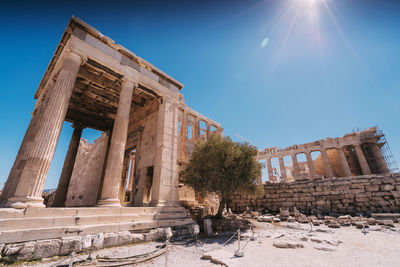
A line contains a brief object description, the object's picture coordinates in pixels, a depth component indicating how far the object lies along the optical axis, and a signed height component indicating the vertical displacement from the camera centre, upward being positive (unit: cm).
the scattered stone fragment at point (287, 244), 568 -148
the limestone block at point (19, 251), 417 -111
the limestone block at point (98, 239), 468 -97
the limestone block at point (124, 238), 603 -122
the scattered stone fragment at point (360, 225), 864 -142
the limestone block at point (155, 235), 686 -131
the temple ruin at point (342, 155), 2384 +608
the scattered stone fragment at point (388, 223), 861 -133
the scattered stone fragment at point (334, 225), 906 -143
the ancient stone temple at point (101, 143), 564 +337
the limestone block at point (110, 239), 573 -120
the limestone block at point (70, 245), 492 -115
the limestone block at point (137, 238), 641 -132
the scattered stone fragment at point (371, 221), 945 -133
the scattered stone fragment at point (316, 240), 610 -146
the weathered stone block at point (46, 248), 456 -115
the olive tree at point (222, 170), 1035 +168
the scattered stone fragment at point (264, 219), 1173 -136
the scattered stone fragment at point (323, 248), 529 -151
